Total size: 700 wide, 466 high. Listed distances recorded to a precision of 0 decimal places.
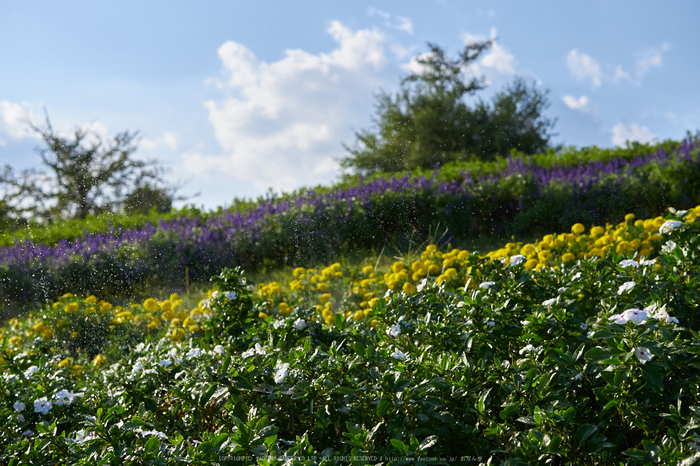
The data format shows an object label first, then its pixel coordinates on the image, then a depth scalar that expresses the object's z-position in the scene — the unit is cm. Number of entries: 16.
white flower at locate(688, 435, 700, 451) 133
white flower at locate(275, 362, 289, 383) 179
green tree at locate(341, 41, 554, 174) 1631
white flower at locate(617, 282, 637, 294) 199
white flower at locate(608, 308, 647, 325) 158
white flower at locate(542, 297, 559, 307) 205
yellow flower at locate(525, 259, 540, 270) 343
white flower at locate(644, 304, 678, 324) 164
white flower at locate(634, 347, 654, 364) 149
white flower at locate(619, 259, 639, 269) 218
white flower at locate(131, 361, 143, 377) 229
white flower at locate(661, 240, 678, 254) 250
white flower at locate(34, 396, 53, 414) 225
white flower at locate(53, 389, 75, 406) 230
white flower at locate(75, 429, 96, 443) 181
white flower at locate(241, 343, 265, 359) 199
